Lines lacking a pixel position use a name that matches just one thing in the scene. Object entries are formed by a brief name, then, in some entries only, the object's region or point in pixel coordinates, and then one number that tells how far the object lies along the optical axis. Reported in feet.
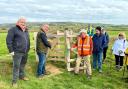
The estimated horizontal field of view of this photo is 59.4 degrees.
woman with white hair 19.93
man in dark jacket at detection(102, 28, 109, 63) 20.46
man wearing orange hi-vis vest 17.29
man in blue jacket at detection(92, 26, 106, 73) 19.17
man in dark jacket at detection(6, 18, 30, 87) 13.63
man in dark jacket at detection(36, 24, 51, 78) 16.01
